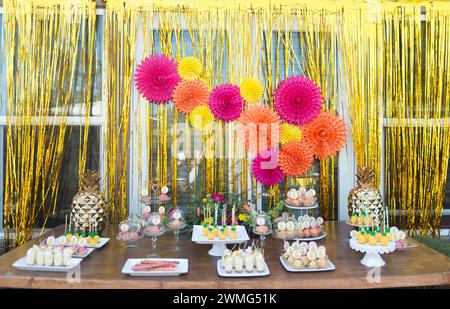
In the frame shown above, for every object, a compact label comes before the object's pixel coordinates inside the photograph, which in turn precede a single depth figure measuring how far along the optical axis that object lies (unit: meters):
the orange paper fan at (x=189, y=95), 2.14
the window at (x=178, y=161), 2.71
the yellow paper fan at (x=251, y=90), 2.15
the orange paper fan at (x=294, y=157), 2.15
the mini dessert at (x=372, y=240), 1.67
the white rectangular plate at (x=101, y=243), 1.91
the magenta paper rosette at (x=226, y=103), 2.08
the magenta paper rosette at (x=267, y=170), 2.15
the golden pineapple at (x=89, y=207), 2.21
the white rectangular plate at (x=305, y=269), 1.55
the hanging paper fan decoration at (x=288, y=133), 2.17
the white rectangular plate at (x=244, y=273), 1.51
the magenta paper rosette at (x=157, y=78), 2.11
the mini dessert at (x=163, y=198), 2.33
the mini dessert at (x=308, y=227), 2.05
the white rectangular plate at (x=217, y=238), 1.75
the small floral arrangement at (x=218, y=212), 2.15
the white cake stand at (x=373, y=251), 1.63
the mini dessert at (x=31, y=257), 1.59
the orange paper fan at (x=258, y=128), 2.07
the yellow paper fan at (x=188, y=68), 2.24
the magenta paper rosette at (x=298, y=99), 2.11
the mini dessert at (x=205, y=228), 1.84
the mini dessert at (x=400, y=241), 1.85
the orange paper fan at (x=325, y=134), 2.16
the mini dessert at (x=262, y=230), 1.90
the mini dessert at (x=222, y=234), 1.80
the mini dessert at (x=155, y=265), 1.56
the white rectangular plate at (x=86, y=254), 1.76
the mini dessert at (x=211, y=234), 1.80
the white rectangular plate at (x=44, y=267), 1.56
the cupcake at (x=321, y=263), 1.58
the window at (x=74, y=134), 2.71
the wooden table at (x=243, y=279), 1.47
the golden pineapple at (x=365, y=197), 2.30
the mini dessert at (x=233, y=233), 1.81
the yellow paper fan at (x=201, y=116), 2.14
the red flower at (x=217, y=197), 2.25
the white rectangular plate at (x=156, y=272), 1.52
